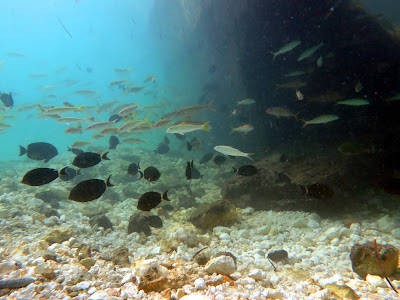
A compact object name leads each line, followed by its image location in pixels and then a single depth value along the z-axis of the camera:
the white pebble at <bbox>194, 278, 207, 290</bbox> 2.12
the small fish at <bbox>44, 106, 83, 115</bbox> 7.84
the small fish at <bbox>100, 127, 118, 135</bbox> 7.64
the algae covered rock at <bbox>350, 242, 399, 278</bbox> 2.45
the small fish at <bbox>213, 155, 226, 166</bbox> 5.92
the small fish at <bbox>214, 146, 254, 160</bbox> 4.72
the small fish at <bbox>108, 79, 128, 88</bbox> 14.12
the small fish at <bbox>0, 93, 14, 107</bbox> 6.54
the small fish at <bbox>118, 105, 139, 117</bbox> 8.11
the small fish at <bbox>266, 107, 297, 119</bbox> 6.21
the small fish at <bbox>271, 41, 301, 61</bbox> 6.52
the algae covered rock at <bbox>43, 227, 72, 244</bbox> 3.43
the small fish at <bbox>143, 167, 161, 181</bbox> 4.12
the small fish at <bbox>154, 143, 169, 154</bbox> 9.05
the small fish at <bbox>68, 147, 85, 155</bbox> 7.92
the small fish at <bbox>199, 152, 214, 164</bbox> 7.11
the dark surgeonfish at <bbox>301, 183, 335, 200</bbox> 3.74
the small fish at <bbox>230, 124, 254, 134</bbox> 6.34
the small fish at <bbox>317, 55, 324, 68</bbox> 6.70
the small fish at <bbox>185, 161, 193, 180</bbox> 3.96
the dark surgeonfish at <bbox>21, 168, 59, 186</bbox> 3.13
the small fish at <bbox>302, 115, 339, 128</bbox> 5.22
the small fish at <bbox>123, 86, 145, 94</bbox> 11.12
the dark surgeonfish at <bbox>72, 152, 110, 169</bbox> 3.86
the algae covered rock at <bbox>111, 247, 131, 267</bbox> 2.95
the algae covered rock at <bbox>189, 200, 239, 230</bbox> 4.68
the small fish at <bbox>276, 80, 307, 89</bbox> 7.41
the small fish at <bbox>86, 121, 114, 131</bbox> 7.98
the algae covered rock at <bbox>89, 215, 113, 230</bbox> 4.75
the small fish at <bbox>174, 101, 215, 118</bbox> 6.81
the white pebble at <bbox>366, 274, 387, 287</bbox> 2.28
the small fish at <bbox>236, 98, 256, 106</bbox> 7.93
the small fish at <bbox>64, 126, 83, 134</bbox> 7.62
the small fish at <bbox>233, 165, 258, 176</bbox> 4.75
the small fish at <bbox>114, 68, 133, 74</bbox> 17.82
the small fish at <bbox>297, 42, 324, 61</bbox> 6.44
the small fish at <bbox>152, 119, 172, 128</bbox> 7.03
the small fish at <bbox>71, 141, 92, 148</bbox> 8.03
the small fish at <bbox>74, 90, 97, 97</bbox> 14.68
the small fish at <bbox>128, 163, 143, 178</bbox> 5.10
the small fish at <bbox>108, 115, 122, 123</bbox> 8.22
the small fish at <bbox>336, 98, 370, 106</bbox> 5.26
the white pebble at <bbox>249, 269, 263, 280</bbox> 2.40
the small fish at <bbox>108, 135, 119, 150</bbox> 7.53
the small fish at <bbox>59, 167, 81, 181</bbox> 6.41
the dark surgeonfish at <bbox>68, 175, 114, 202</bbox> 3.05
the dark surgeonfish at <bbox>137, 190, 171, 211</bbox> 3.32
